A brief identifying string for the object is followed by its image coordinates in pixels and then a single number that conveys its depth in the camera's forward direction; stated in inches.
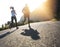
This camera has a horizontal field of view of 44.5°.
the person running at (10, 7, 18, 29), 225.1
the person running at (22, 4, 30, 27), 244.0
